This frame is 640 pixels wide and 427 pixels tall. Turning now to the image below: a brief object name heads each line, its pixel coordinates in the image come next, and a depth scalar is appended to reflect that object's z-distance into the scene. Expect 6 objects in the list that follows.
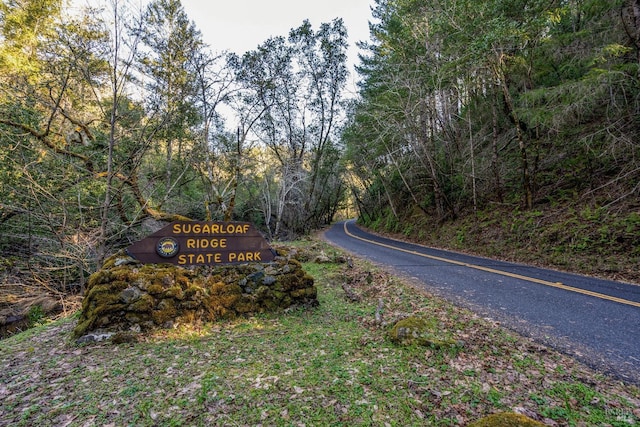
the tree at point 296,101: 13.80
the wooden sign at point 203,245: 4.63
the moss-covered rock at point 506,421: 2.00
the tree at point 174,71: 7.89
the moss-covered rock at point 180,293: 4.03
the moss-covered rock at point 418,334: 3.55
